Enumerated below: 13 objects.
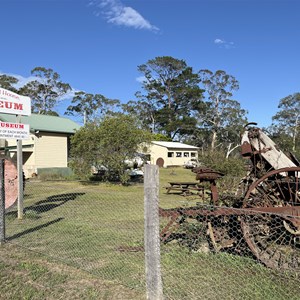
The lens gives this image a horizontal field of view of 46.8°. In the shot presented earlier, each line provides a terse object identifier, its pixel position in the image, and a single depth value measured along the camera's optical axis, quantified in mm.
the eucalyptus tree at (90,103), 67625
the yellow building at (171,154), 44812
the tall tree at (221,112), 59562
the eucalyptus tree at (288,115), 62844
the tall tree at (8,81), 53094
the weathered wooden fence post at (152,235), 3721
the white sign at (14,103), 8641
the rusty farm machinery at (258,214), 5113
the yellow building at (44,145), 25500
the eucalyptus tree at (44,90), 58594
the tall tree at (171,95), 62344
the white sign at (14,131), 8539
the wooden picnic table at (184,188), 16408
